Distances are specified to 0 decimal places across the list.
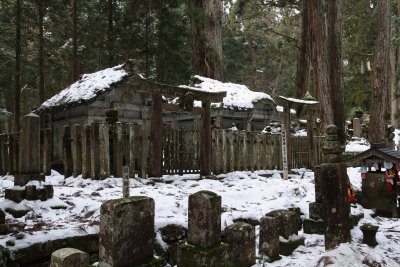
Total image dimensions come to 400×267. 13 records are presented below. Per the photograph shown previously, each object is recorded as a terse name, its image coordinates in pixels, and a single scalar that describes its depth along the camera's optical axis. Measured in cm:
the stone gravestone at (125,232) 326
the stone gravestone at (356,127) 2284
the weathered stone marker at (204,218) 423
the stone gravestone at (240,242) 464
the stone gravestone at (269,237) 520
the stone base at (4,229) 397
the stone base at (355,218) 688
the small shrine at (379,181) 721
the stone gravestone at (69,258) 281
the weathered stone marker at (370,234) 601
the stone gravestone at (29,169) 535
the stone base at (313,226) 641
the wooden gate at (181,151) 913
